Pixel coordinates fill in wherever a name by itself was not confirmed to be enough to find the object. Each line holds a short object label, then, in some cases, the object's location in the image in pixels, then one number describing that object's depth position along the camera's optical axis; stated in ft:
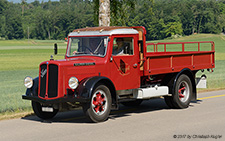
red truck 29.71
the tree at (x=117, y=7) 66.06
